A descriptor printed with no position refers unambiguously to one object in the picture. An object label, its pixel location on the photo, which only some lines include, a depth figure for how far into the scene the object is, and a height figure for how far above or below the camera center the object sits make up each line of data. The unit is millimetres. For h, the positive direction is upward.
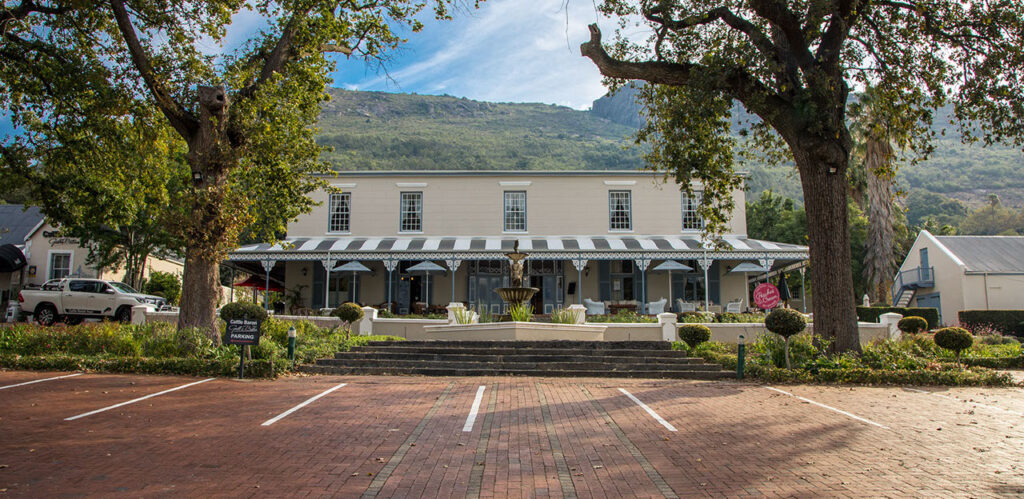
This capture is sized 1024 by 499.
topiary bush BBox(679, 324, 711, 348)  14594 -881
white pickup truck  20203 -174
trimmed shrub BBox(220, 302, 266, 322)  14680 -364
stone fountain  18016 +154
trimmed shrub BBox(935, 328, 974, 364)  13328 -935
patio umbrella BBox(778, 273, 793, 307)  27620 +261
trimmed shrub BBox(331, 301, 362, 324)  17125 -455
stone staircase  12992 -1396
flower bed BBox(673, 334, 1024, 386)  11930 -1389
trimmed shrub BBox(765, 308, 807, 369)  12383 -522
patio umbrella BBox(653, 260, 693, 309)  24062 +1093
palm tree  32656 +4449
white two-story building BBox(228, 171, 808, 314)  26828 +2650
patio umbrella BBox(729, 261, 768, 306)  24203 +1032
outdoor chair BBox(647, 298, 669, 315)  24125 -441
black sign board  11555 -648
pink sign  16797 -25
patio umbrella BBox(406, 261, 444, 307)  24062 +1073
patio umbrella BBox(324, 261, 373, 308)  24594 +1070
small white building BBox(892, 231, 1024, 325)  28219 +908
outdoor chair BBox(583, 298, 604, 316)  24016 -473
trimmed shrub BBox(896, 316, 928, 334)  17750 -831
